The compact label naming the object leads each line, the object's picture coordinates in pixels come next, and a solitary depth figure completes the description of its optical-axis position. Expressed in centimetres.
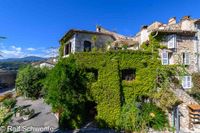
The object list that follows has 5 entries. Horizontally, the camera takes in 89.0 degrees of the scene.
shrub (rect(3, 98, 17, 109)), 1126
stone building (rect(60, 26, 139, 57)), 1278
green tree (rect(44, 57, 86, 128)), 871
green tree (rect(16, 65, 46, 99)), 1470
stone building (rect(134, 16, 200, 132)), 1127
